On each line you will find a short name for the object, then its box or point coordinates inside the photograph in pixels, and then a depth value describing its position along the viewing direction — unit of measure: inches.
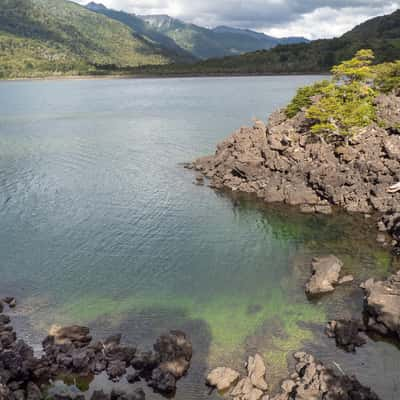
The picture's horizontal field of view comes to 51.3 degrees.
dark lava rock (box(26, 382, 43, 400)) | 865.5
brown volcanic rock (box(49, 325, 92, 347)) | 1039.1
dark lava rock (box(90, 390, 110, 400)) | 844.7
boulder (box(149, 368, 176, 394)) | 882.1
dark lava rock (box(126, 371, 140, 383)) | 919.0
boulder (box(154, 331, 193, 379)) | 922.1
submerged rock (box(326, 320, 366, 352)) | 999.0
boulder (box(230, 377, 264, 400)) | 843.4
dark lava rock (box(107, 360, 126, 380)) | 930.8
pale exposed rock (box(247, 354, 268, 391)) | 873.5
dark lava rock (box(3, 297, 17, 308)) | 1214.0
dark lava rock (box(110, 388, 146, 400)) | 837.8
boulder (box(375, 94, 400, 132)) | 2113.8
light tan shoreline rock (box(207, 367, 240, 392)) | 882.8
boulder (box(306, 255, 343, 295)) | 1224.8
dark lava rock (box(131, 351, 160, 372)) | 940.1
